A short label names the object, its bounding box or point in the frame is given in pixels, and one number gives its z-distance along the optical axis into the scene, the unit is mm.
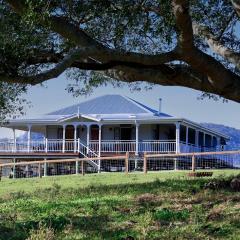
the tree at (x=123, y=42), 12500
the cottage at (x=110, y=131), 41656
